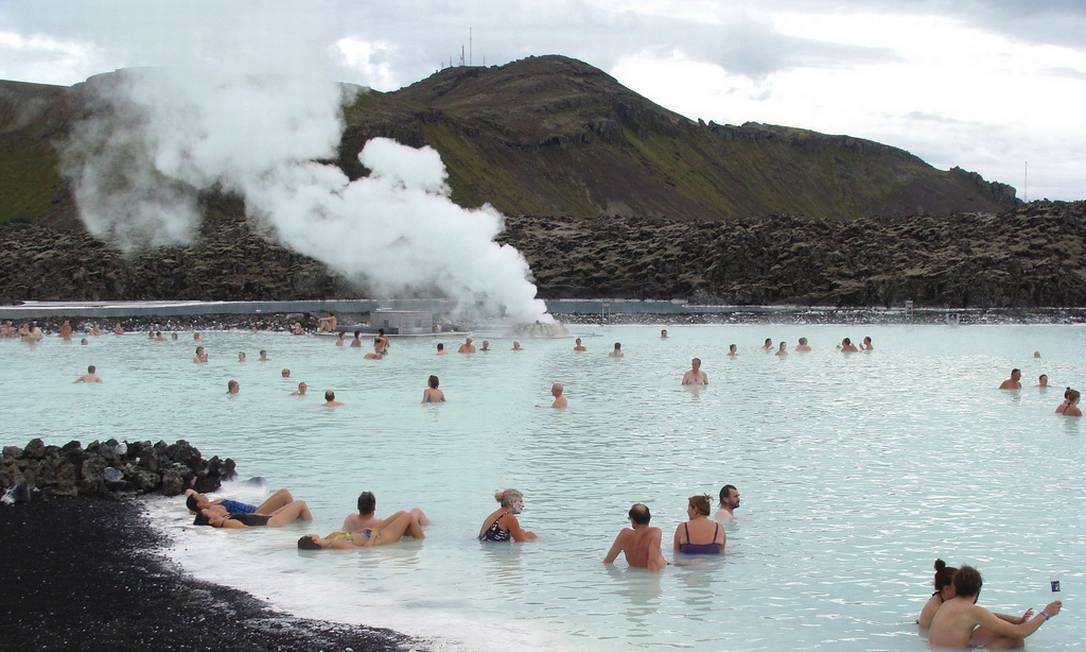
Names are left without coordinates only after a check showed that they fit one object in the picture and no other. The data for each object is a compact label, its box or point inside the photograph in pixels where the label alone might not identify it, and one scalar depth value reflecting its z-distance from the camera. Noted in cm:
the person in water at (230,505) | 1357
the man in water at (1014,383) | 2583
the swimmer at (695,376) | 2753
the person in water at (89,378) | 2808
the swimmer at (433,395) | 2467
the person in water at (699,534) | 1185
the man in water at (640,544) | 1141
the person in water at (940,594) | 923
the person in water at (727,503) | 1310
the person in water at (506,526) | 1264
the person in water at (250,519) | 1320
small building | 4175
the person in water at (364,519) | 1270
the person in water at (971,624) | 896
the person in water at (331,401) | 2383
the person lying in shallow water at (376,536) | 1227
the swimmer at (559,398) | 2367
